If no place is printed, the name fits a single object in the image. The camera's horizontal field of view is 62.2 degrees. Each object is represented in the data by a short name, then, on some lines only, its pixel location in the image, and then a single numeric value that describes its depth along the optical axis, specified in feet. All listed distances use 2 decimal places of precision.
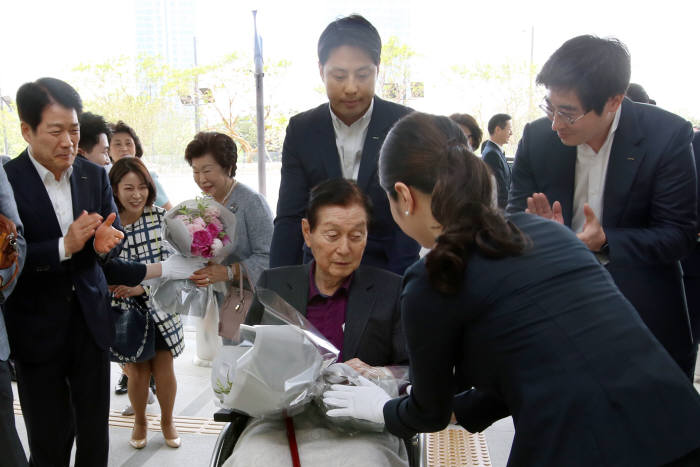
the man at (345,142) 5.91
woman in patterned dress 8.66
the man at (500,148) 13.06
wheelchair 4.60
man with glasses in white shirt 4.78
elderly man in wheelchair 4.36
